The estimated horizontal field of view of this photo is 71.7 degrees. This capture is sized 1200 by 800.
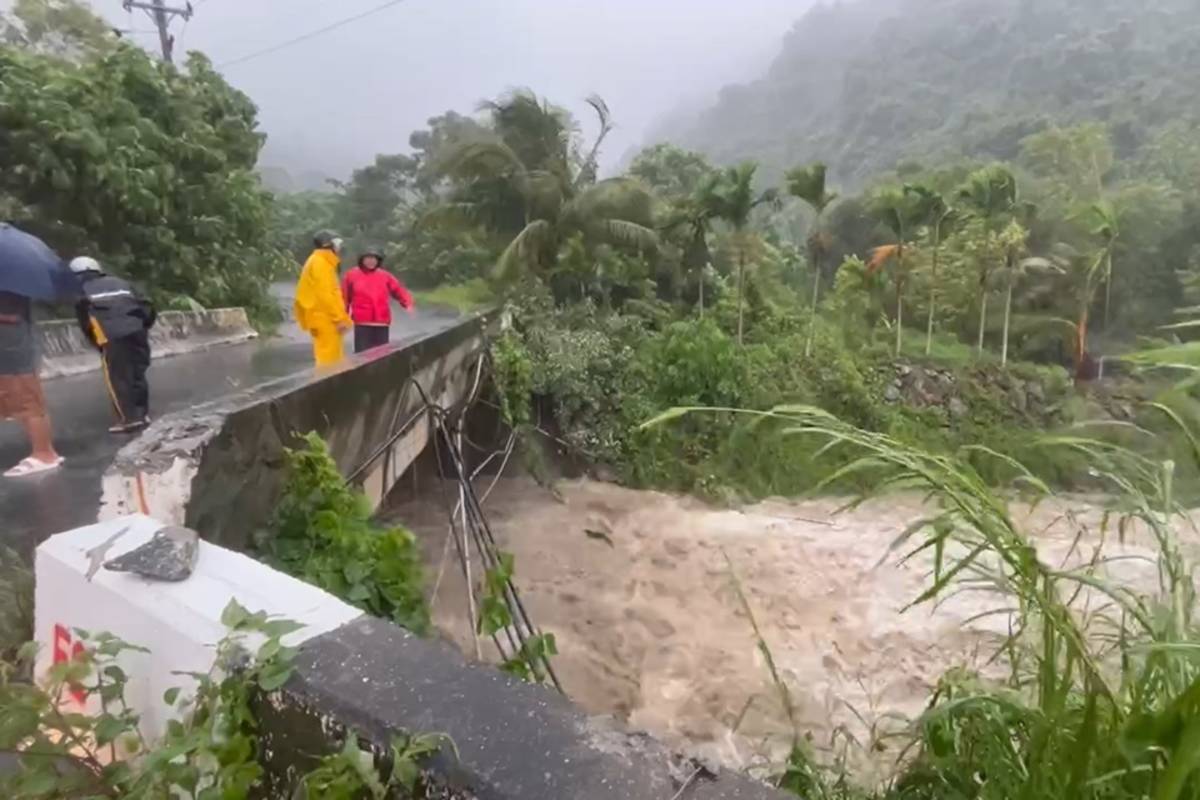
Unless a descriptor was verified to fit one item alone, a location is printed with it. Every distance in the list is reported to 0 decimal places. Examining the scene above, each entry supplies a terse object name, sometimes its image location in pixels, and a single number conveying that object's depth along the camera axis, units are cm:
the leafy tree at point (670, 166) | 3144
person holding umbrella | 422
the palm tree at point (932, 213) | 1844
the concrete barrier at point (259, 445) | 264
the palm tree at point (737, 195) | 1667
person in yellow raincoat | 645
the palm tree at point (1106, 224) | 1875
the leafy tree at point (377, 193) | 3900
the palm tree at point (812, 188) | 1714
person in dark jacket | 505
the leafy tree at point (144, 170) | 1078
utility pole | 1848
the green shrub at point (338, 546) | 301
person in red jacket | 732
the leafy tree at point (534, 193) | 1564
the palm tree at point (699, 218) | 1702
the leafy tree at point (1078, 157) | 2791
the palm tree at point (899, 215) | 1877
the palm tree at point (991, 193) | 1825
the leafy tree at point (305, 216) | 3450
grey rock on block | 175
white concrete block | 160
